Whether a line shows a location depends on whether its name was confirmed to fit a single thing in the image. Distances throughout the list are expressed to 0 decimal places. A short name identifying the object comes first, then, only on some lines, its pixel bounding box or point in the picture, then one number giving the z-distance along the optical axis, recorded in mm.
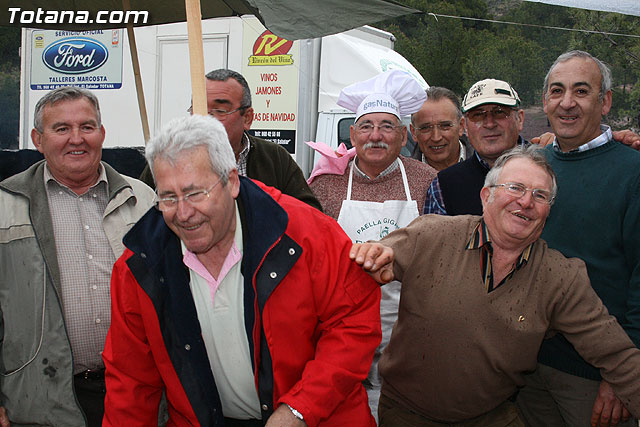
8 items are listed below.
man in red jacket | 2064
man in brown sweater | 2424
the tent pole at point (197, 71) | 2500
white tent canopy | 3660
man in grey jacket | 2512
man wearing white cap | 3223
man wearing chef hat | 3299
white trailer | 7008
